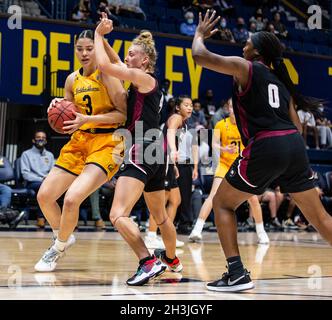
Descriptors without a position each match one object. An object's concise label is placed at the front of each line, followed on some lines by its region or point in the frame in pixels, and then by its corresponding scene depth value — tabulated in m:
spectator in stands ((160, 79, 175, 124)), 13.53
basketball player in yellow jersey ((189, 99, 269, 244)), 10.21
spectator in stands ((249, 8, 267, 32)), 18.69
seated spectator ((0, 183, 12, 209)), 11.90
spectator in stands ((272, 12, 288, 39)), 18.88
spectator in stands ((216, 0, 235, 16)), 18.85
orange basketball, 5.98
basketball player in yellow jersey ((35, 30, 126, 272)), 6.02
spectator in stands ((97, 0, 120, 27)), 15.45
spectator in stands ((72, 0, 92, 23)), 15.16
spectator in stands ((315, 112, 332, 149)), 17.48
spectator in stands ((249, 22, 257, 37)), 18.44
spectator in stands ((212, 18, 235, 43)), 17.31
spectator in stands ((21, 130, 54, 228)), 12.38
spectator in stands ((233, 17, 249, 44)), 18.05
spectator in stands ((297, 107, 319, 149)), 16.84
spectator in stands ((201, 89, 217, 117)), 16.09
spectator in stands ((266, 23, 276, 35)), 18.31
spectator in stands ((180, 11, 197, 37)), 17.23
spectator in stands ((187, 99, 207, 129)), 14.43
